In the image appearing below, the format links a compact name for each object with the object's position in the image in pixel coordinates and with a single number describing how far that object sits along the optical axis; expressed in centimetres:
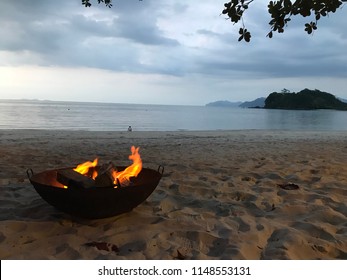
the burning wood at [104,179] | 398
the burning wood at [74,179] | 396
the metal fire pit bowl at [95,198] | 366
